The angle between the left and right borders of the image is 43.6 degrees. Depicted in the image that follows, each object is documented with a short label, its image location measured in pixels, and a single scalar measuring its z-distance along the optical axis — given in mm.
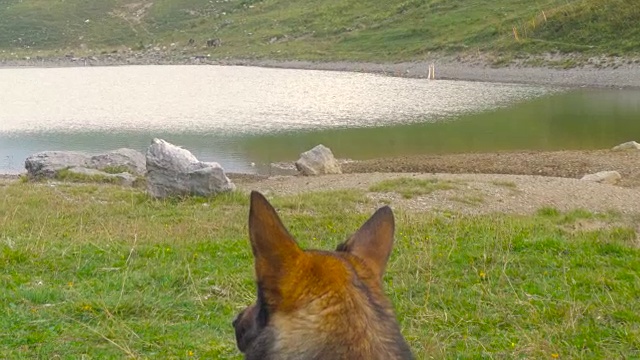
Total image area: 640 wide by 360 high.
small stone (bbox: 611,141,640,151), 26609
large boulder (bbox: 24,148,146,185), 22359
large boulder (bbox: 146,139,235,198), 17031
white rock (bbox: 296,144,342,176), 24312
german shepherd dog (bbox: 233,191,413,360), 2162
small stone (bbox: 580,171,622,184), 21016
